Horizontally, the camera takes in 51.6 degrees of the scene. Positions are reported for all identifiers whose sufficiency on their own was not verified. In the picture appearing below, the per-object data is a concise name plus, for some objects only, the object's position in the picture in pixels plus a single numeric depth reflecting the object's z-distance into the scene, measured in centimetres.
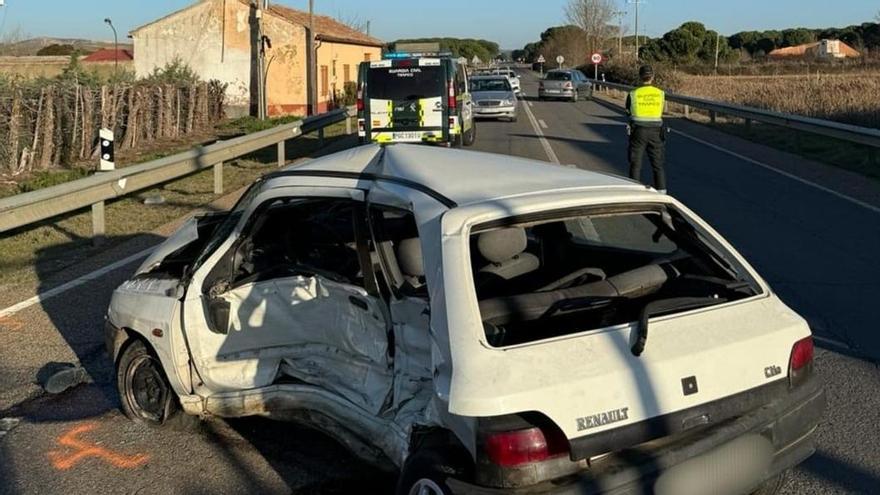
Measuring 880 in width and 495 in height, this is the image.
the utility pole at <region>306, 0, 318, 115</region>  3584
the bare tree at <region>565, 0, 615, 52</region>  9475
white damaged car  294
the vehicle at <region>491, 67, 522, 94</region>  4869
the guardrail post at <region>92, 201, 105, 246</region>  1009
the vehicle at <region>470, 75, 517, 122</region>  2917
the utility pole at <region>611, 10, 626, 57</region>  8139
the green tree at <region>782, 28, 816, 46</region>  12100
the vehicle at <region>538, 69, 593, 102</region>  4231
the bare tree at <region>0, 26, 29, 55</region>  3402
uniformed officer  1195
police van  1750
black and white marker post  1193
